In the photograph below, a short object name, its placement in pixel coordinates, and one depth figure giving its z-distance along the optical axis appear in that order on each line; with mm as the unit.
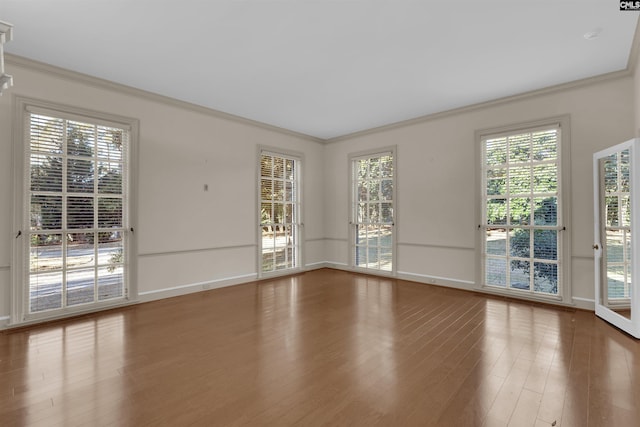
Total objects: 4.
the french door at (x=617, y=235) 3307
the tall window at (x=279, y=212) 6164
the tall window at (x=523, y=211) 4434
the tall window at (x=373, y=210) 6293
